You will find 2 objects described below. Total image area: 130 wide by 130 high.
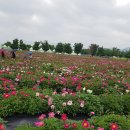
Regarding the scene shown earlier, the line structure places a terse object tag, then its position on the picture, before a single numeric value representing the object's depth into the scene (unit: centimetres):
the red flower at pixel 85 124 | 254
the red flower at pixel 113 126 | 258
